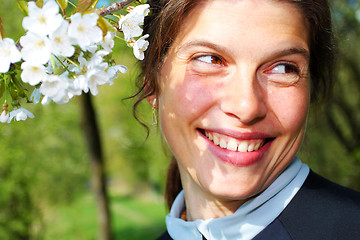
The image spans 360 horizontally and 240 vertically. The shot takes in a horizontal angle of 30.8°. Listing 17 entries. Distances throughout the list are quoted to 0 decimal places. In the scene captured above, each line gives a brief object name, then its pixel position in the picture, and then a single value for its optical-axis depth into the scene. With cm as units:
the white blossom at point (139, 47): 50
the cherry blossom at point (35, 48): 43
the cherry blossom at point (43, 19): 42
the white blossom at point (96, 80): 46
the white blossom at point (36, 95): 49
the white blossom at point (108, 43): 47
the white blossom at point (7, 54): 44
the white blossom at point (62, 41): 43
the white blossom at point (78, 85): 45
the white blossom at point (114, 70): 47
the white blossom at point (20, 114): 49
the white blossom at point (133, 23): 49
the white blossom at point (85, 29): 43
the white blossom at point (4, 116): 49
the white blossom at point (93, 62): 45
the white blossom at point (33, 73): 44
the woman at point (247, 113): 53
